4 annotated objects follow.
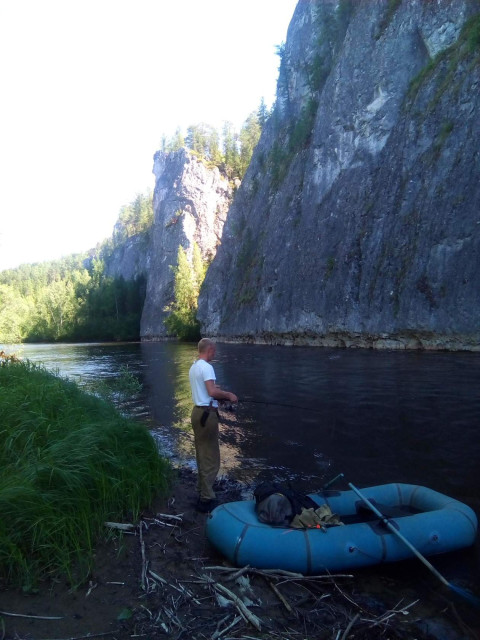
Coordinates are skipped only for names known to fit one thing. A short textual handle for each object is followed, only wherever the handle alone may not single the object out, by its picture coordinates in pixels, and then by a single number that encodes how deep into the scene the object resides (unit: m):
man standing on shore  5.73
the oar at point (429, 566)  4.08
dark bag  4.83
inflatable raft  4.34
